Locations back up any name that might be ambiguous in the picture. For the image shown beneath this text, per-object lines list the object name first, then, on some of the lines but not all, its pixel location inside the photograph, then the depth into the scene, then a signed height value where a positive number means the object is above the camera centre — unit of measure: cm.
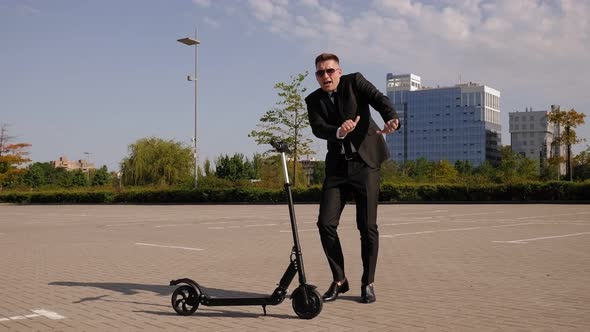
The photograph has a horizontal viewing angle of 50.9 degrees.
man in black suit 476 +25
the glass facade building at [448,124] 16338 +1704
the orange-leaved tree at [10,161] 6694 +279
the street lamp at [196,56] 4094 +904
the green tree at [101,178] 10302 +157
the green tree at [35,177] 10171 +167
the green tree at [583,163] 5847 +246
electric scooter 423 -75
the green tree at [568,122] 4462 +476
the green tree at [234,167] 7544 +253
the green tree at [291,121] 4331 +474
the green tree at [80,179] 9622 +125
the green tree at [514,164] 5800 +240
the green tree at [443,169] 7131 +222
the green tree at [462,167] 9614 +331
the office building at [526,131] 16100 +1495
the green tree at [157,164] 5691 +213
